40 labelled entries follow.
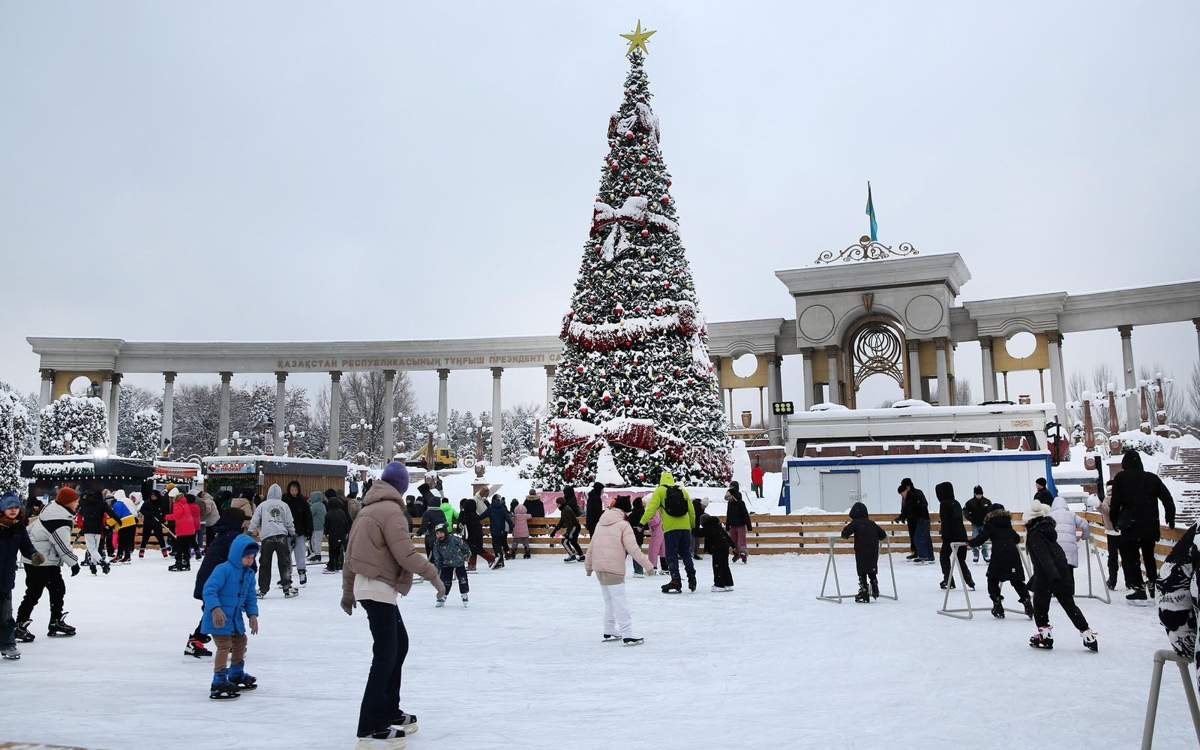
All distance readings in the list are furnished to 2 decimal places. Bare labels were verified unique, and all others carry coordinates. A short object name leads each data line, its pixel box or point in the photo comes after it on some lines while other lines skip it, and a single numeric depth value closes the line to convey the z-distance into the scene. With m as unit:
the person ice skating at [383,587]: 5.55
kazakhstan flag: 51.88
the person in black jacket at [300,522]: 14.87
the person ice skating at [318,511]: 17.83
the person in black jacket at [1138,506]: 11.02
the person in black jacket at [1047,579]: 8.27
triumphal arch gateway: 45.16
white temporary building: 23.73
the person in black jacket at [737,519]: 17.72
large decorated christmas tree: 25.84
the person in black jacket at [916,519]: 16.34
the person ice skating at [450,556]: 12.82
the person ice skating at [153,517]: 20.17
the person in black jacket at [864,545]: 12.27
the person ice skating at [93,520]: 17.17
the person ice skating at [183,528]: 17.75
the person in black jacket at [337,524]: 16.58
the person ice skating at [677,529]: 13.70
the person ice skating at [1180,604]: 3.62
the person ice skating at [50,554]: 9.27
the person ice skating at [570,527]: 19.08
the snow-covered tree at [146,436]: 69.81
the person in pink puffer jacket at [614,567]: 9.58
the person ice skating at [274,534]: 12.80
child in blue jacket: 6.98
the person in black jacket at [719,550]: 14.09
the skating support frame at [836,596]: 12.43
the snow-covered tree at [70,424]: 48.00
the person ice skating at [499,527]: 18.59
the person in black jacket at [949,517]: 14.05
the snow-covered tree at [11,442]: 38.31
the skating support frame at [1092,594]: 11.80
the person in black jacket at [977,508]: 14.87
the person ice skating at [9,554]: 8.55
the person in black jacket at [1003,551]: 9.95
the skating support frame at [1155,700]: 4.12
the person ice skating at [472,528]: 16.53
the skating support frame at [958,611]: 10.81
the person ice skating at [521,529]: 20.25
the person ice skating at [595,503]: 18.44
